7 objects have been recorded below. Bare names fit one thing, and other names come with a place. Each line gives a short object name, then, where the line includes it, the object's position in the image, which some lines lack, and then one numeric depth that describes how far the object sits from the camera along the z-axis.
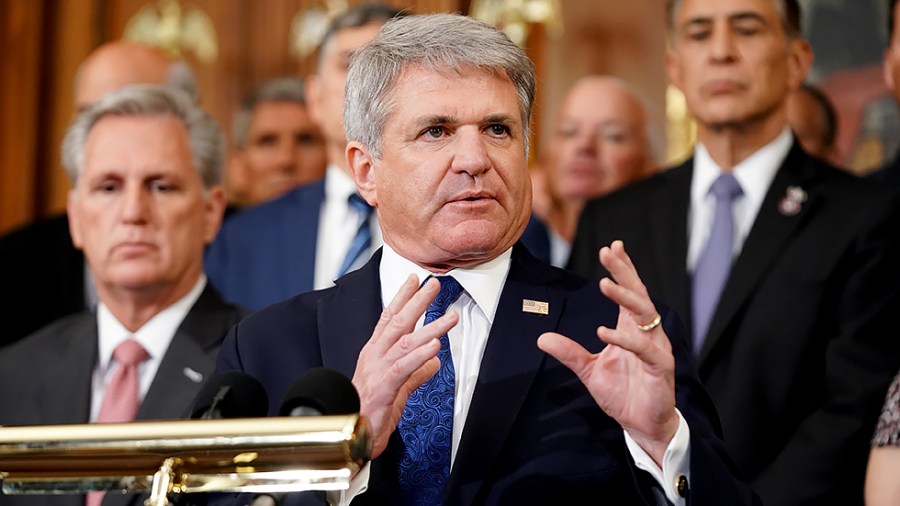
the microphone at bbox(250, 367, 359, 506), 4.03
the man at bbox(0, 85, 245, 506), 7.06
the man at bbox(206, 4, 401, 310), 8.91
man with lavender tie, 7.37
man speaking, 4.77
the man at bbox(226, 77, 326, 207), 11.55
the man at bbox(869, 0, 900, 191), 8.86
